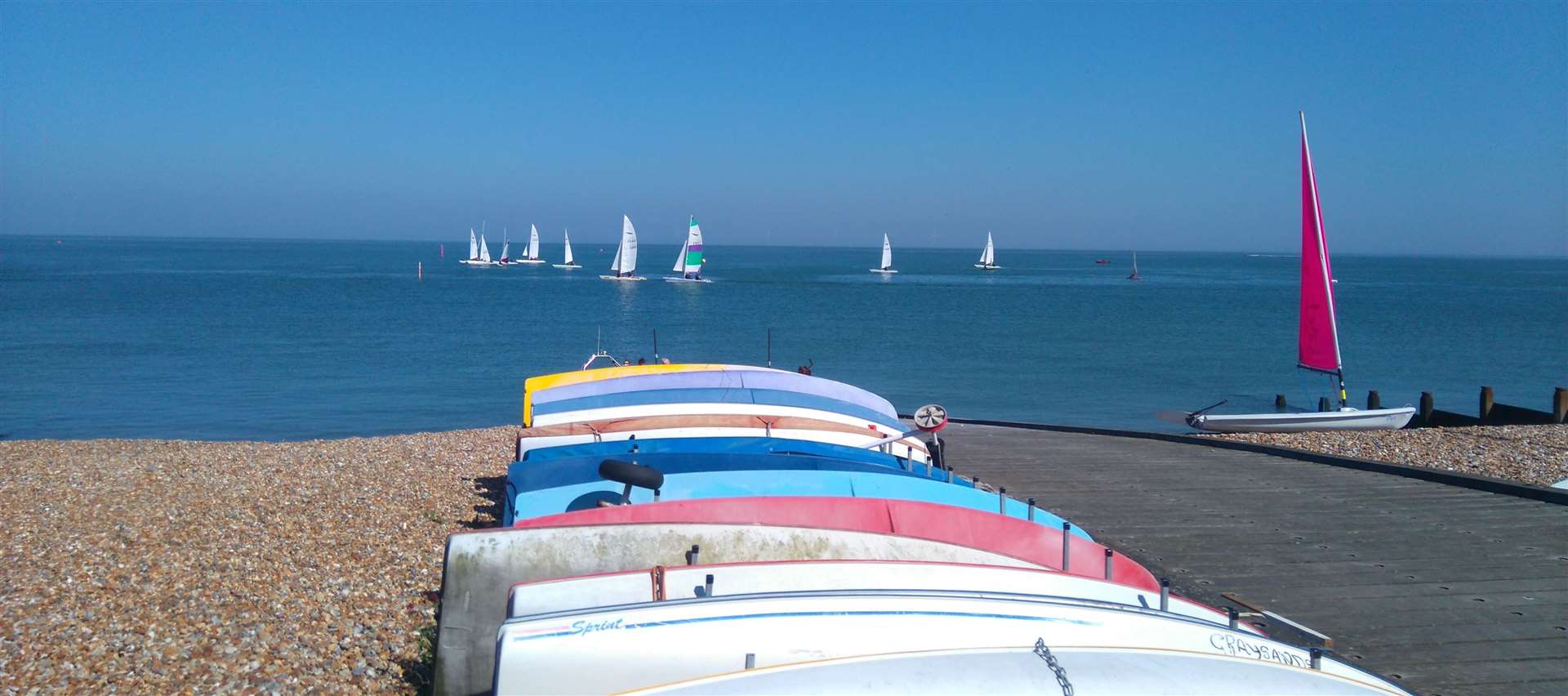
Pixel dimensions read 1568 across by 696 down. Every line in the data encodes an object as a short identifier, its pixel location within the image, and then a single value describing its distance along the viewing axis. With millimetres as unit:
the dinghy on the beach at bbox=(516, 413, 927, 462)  8648
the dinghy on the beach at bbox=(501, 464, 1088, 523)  5891
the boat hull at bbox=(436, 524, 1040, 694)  4176
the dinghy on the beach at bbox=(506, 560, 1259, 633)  3545
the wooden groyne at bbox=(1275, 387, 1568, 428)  15266
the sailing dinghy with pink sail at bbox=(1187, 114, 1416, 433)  15242
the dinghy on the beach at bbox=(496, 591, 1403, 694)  2979
